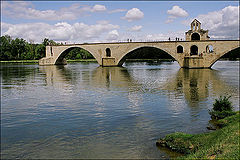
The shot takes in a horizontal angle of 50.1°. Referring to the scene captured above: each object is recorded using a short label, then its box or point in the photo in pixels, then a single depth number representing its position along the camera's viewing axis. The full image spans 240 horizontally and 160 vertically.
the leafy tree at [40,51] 123.44
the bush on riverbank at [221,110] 15.42
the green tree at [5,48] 125.56
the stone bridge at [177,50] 61.97
